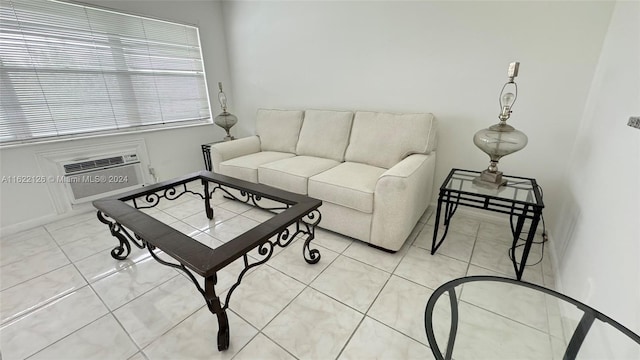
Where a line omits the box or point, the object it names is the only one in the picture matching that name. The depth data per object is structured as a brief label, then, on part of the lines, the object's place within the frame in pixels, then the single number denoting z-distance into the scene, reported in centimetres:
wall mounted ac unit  234
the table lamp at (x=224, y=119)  295
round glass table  79
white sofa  165
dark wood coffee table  100
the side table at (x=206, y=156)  311
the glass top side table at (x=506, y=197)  140
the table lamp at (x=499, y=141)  149
